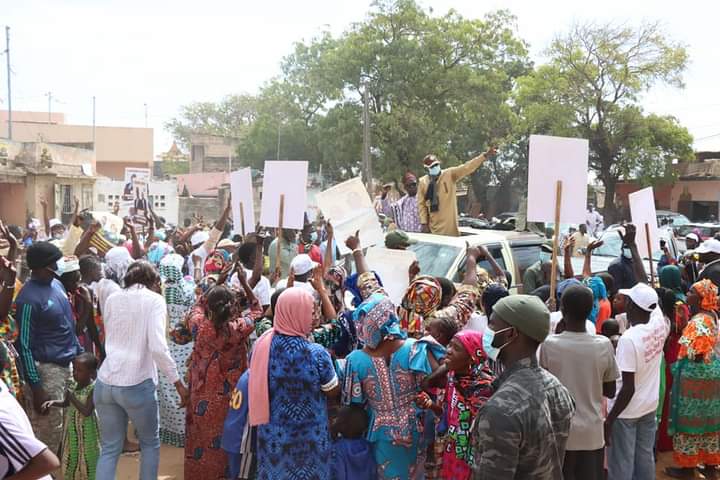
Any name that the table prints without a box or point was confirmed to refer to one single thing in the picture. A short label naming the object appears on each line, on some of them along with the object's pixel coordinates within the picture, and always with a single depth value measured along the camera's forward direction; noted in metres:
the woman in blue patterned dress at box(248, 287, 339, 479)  4.02
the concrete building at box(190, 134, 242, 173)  49.25
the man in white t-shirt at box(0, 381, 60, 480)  2.33
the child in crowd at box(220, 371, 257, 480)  4.48
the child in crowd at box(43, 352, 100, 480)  5.02
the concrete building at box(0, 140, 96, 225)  27.92
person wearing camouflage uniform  2.73
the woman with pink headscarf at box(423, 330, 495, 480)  3.68
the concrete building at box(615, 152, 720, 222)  36.78
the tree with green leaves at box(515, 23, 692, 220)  31.44
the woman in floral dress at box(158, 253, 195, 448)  6.45
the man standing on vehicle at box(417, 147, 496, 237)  8.55
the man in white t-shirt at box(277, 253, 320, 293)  5.75
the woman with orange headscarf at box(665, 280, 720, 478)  5.51
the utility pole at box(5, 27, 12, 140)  38.84
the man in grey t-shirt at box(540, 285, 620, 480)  3.88
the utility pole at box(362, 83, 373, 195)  26.66
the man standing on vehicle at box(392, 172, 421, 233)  8.88
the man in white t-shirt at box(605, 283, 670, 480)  4.53
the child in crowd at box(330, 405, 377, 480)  4.17
